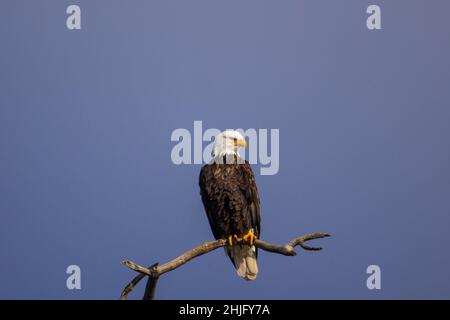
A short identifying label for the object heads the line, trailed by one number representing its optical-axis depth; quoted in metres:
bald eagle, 12.42
